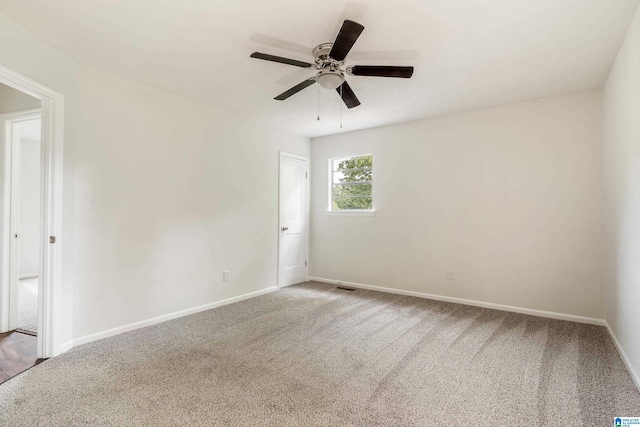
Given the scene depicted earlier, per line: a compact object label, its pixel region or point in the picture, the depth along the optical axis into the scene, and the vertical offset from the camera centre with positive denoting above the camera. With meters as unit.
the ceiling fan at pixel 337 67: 1.99 +1.10
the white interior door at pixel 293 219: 4.98 -0.05
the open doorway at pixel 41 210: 2.52 +0.04
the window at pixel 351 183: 5.01 +0.53
